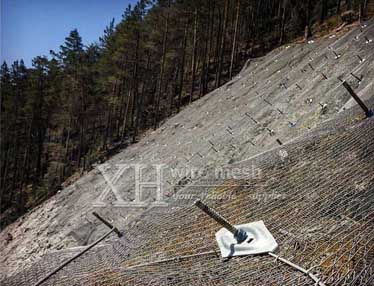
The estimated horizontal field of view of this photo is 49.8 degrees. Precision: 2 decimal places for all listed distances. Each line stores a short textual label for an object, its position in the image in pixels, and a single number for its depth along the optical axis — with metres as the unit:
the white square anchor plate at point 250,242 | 4.26
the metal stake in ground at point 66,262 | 5.82
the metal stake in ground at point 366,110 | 6.29
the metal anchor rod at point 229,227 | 4.41
